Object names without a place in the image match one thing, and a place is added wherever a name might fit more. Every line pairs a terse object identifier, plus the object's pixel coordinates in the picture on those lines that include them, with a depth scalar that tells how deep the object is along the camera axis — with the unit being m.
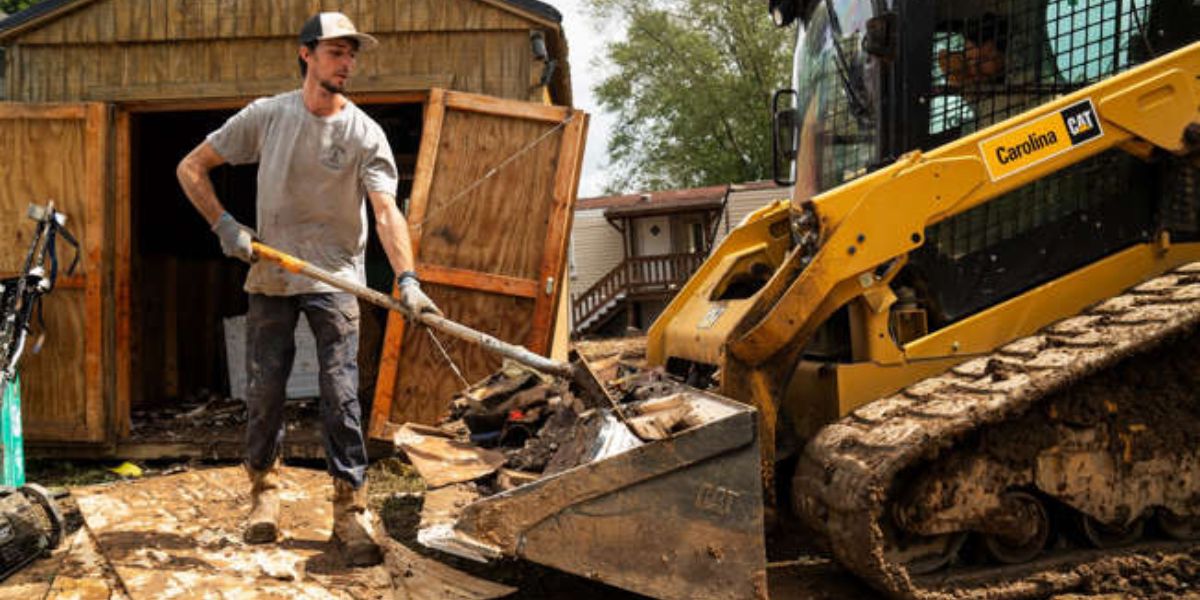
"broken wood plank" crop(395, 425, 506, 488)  4.42
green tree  37.28
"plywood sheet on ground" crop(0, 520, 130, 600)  3.73
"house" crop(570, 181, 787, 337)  28.27
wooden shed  7.24
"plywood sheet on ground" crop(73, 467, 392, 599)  3.71
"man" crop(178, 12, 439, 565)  4.21
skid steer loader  3.41
